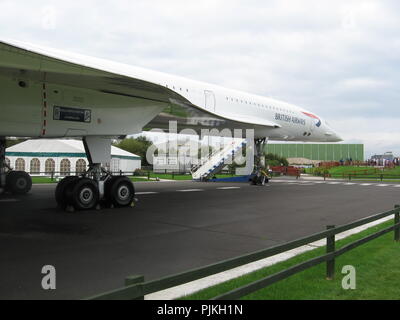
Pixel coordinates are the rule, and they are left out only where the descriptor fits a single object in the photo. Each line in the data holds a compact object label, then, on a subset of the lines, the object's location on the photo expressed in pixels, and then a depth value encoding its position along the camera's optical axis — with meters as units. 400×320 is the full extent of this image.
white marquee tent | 29.78
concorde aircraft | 7.88
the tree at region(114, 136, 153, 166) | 69.75
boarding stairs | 26.24
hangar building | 70.12
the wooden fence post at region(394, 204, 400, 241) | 6.97
